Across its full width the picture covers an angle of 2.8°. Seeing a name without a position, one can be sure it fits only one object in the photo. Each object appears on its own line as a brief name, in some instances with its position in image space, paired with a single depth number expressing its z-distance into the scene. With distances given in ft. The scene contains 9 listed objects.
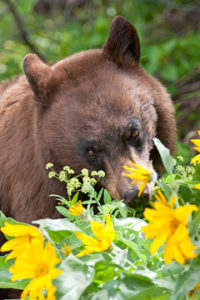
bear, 20.32
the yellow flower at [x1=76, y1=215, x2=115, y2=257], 18.49
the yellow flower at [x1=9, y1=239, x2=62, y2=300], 18.34
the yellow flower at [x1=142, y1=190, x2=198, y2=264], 18.25
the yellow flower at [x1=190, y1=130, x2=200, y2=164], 18.64
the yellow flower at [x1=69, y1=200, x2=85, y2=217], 18.69
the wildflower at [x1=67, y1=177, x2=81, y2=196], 18.80
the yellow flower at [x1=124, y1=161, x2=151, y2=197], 18.51
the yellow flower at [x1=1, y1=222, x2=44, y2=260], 18.49
